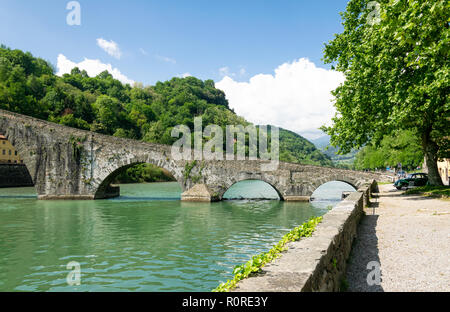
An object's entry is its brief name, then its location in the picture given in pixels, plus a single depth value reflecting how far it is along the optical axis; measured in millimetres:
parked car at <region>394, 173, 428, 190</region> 24172
